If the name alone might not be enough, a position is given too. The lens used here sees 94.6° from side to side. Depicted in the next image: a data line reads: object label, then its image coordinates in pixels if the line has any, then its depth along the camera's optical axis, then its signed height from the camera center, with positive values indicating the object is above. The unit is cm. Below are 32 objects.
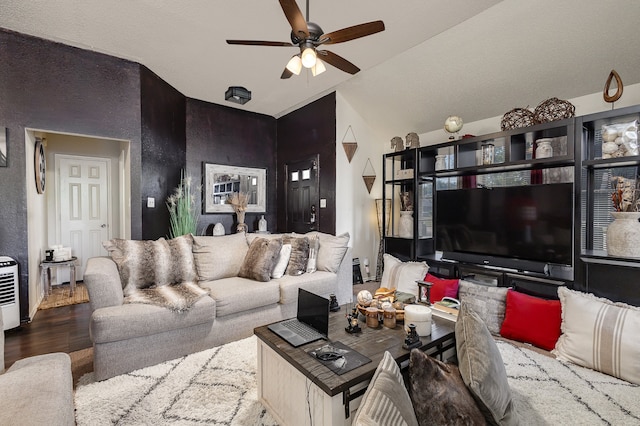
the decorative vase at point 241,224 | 486 -21
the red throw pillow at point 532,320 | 236 -92
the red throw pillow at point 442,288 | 300 -80
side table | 353 -78
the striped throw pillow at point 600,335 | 193 -87
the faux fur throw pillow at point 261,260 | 289 -49
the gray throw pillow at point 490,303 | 273 -88
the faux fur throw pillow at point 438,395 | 116 -76
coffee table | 124 -76
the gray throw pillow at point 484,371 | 119 -68
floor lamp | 441 -25
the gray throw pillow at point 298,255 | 315 -48
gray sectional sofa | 203 -77
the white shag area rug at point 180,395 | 164 -114
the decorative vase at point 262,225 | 522 -24
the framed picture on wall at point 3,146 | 290 +65
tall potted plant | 396 +2
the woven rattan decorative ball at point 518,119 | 290 +91
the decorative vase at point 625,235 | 221 -19
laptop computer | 164 -69
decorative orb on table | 195 -59
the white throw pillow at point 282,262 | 305 -53
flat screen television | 271 -16
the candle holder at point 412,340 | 151 -67
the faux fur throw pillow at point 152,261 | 246 -44
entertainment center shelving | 238 +30
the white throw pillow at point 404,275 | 298 -66
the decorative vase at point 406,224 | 385 -18
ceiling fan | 185 +120
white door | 436 +12
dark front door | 473 +29
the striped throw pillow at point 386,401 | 89 -62
